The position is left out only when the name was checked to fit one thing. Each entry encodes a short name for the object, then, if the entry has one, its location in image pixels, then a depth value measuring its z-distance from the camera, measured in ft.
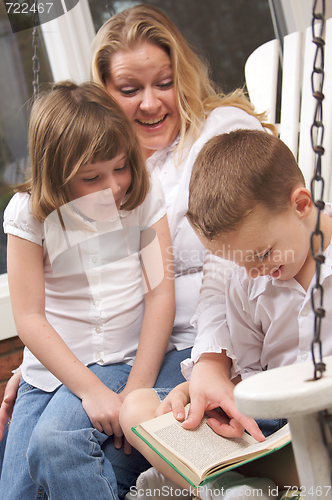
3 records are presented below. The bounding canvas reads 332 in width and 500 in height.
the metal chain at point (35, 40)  3.62
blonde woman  3.64
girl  2.89
